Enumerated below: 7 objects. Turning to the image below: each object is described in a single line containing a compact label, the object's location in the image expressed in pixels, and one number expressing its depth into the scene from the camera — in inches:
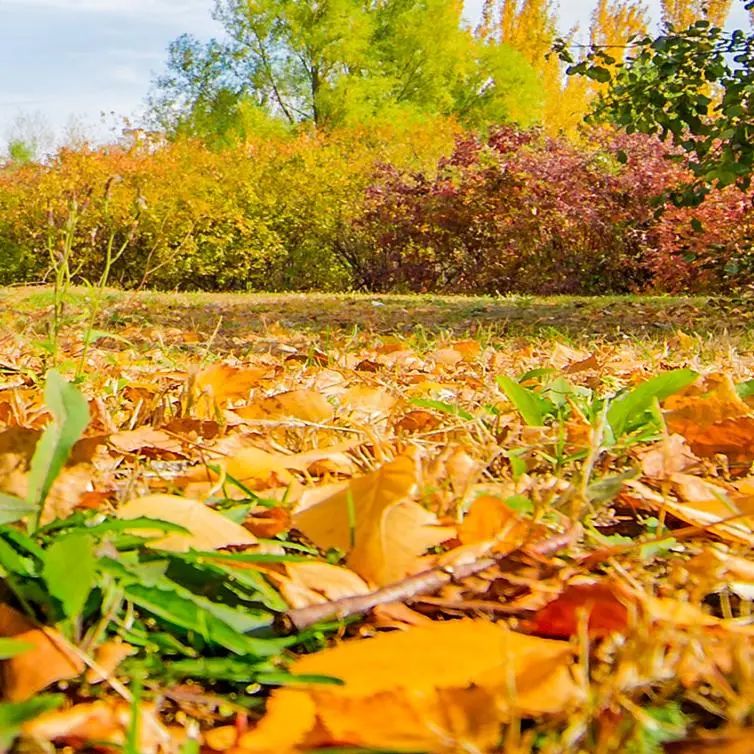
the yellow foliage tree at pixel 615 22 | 1126.4
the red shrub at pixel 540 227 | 459.2
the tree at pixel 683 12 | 896.3
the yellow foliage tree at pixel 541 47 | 1048.8
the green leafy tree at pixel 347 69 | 885.8
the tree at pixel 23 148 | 1202.0
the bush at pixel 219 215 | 531.2
